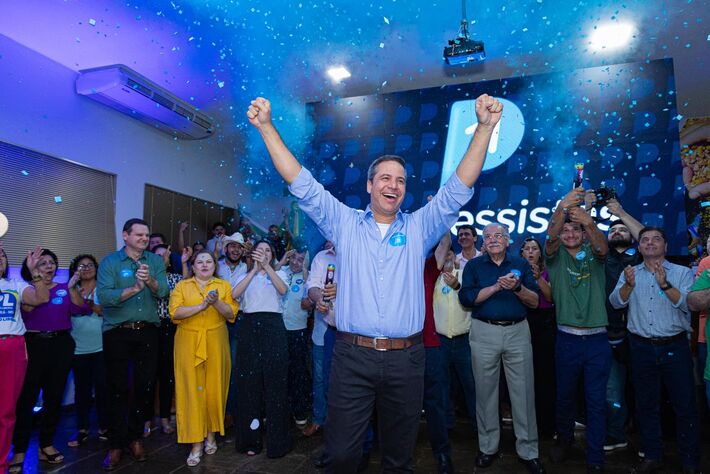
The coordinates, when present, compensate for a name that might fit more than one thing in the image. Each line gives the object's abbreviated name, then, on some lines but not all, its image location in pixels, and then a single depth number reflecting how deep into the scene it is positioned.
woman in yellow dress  3.69
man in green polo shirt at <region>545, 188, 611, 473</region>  3.34
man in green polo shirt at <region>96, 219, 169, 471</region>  3.59
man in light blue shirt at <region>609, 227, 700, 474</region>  3.30
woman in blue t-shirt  4.41
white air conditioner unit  5.80
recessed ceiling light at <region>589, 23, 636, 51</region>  5.59
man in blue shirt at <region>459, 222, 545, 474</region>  3.40
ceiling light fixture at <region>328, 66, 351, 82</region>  6.54
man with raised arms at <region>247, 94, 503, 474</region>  1.95
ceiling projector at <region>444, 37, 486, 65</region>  5.24
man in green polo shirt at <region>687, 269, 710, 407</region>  3.00
